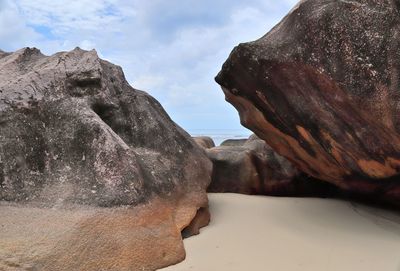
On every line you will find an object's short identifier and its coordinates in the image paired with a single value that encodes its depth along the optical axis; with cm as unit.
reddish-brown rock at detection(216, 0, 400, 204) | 413
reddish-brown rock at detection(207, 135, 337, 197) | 677
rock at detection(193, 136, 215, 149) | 969
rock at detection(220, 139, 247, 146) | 966
